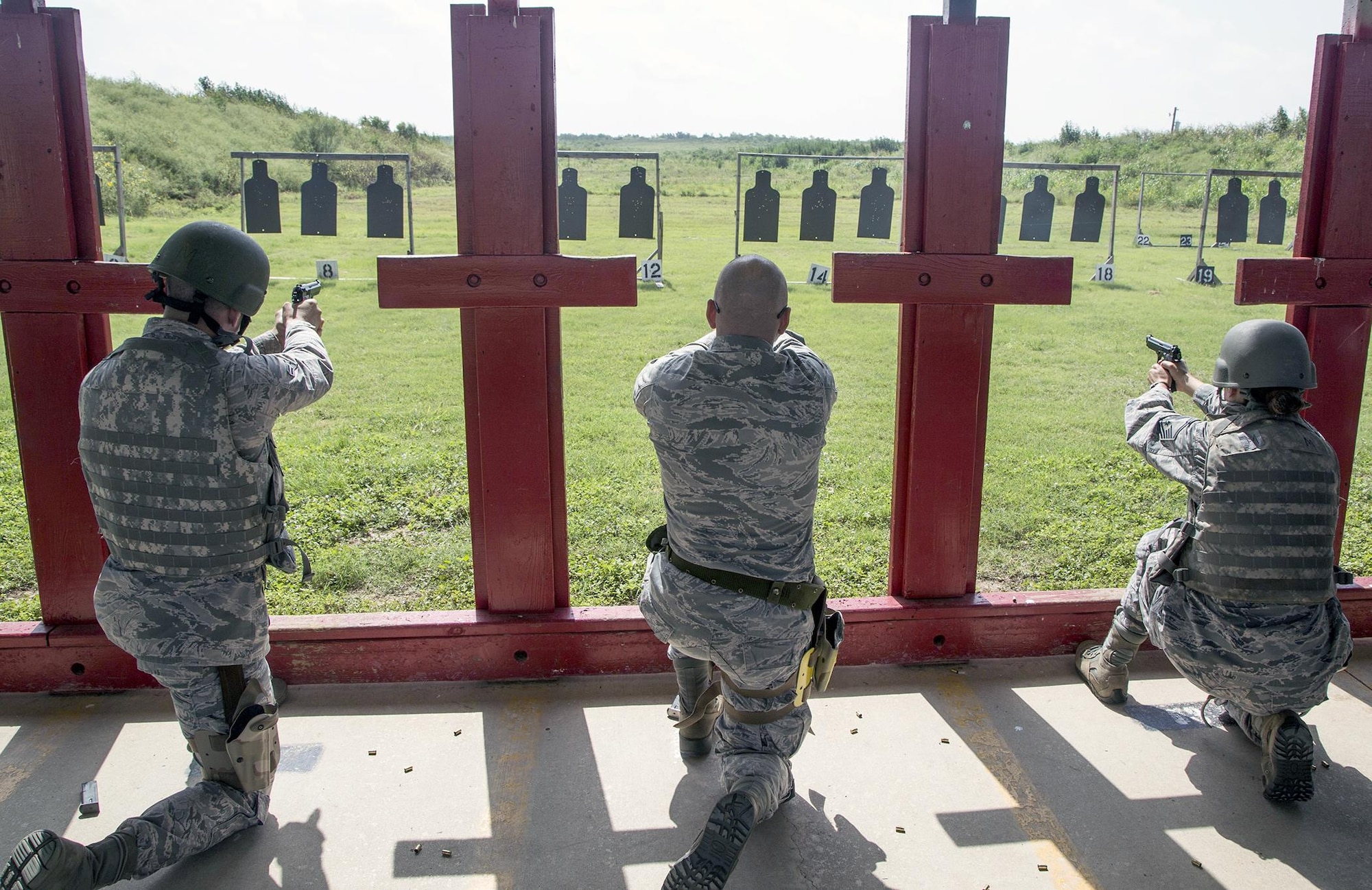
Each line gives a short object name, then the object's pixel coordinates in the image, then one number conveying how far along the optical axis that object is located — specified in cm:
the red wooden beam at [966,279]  382
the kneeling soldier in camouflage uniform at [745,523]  282
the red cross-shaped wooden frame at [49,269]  351
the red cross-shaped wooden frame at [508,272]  359
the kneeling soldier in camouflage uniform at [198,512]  272
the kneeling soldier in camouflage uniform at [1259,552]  318
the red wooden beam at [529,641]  388
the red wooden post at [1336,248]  394
